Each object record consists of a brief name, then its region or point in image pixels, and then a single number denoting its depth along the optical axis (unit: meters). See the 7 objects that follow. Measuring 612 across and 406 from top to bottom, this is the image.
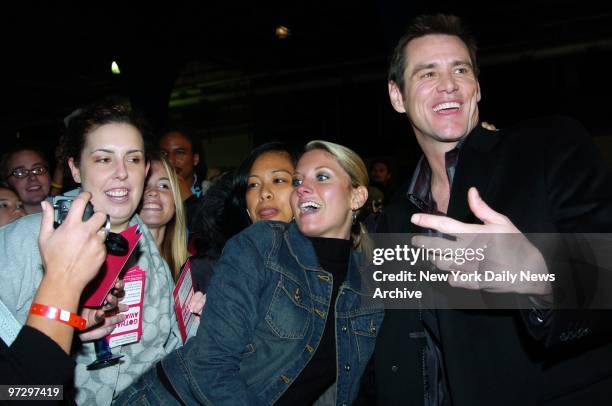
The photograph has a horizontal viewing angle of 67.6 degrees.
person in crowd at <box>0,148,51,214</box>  3.95
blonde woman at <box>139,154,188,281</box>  3.02
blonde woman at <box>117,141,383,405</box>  1.95
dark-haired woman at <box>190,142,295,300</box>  3.10
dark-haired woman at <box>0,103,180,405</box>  2.25
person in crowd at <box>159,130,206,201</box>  4.79
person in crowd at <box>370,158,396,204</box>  7.90
